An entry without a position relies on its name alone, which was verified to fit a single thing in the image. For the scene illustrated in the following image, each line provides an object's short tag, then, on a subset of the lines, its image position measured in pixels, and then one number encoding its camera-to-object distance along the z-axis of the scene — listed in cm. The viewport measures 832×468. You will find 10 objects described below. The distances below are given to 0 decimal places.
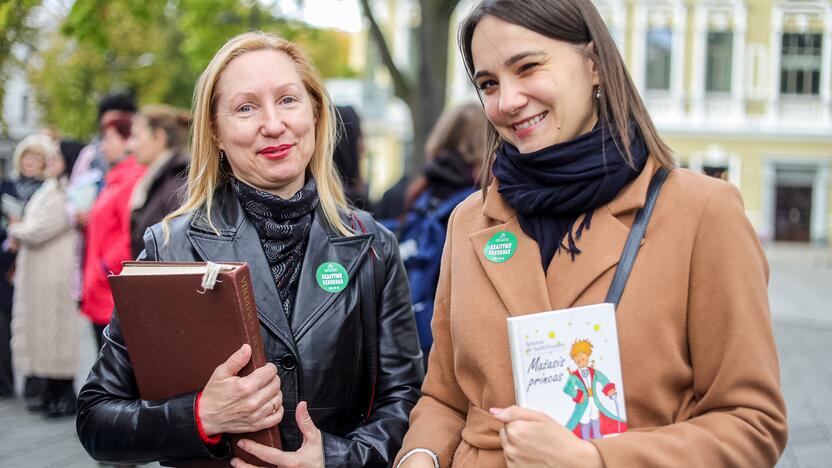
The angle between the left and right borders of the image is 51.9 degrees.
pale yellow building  3362
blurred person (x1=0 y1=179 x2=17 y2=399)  777
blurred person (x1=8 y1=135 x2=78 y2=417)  719
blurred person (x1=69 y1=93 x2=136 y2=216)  705
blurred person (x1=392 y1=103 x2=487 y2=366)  455
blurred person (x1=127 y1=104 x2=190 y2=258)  516
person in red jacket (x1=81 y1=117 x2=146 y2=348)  550
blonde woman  233
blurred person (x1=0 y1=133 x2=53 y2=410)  790
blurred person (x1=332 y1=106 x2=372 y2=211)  499
